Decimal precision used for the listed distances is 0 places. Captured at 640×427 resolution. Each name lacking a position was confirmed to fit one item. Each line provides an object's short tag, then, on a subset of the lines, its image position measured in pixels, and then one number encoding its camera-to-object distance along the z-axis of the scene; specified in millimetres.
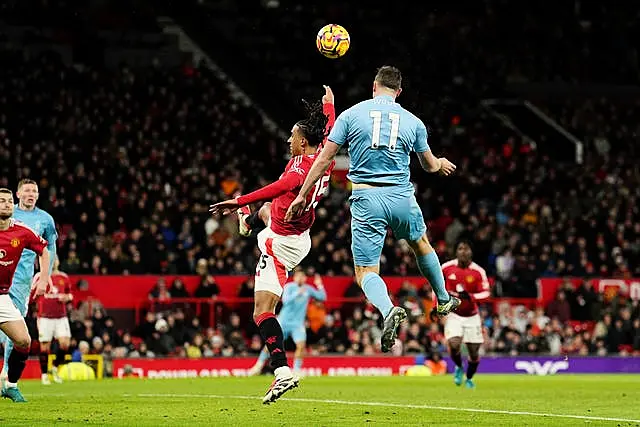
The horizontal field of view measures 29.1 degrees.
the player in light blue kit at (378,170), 11875
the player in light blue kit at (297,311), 25938
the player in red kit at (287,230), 12781
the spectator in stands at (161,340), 27406
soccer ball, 14281
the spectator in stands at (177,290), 28500
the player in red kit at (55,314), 23109
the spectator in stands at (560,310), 32656
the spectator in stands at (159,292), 28000
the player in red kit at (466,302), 21266
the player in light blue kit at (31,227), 16438
